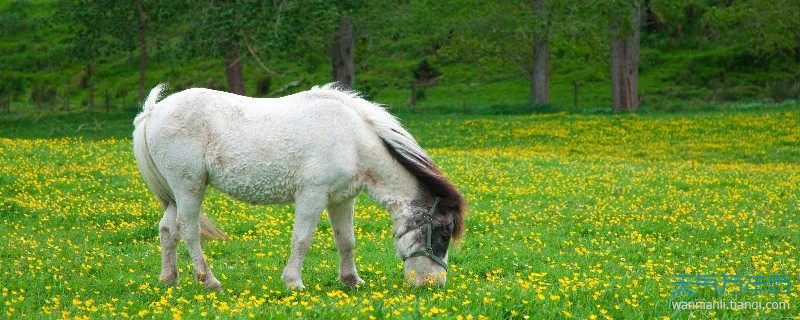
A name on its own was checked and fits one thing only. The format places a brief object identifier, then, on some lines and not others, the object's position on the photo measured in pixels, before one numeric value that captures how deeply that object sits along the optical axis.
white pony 9.06
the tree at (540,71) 41.00
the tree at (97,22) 38.28
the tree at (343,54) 40.50
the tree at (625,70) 38.94
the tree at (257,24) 30.66
